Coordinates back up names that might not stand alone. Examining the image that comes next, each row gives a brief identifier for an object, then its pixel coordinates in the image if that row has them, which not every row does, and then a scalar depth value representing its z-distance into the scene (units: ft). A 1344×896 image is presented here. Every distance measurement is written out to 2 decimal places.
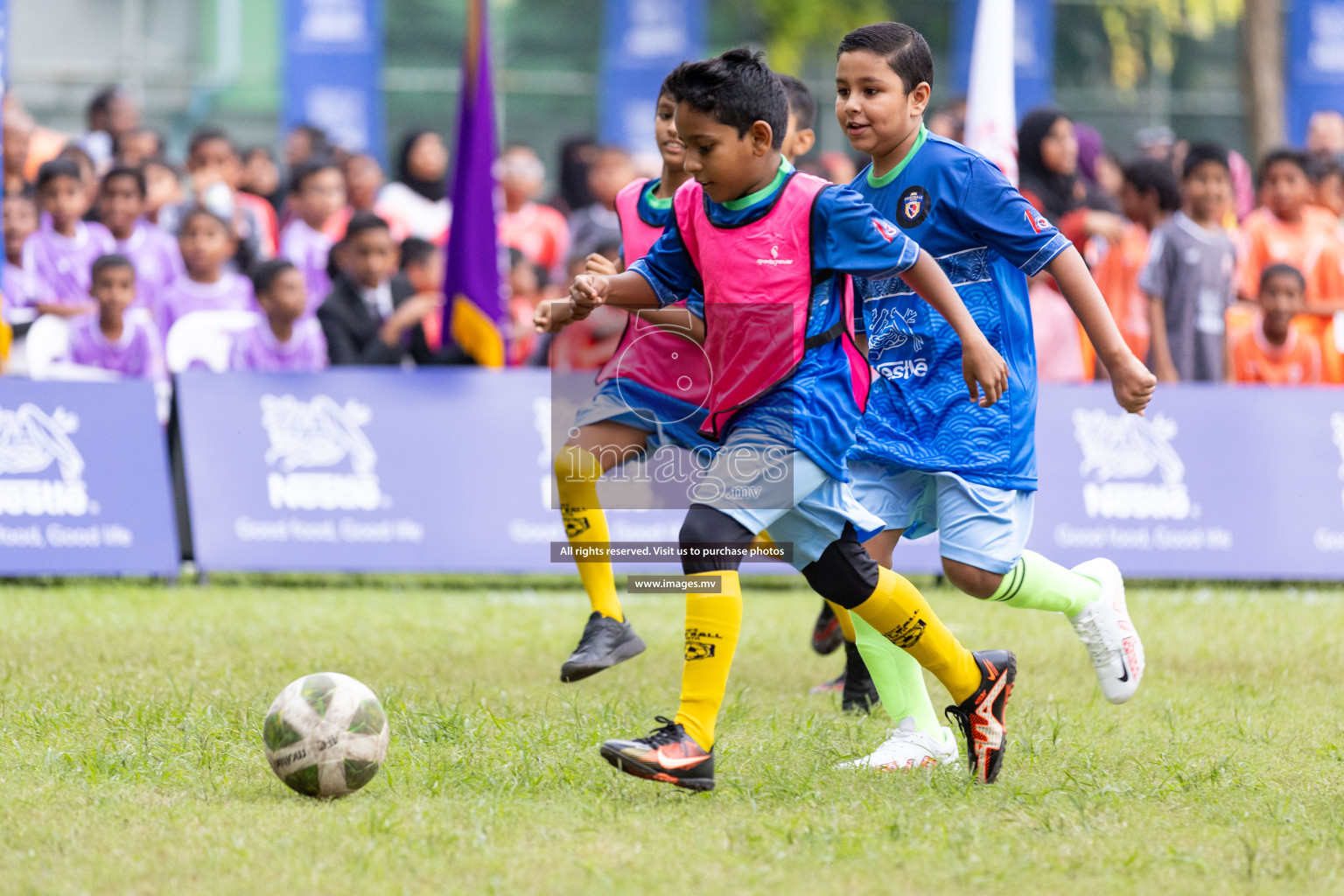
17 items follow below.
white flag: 58.13
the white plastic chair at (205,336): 65.26
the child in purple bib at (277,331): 62.39
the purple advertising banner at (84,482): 56.70
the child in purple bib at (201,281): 65.87
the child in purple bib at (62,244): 68.49
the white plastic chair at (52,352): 61.93
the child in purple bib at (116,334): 62.95
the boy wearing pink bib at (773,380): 25.91
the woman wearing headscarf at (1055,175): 65.16
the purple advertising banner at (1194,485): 60.13
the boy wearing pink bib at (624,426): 34.30
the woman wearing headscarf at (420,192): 82.38
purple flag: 62.95
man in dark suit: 63.98
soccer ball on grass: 25.18
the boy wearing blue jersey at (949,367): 28.55
